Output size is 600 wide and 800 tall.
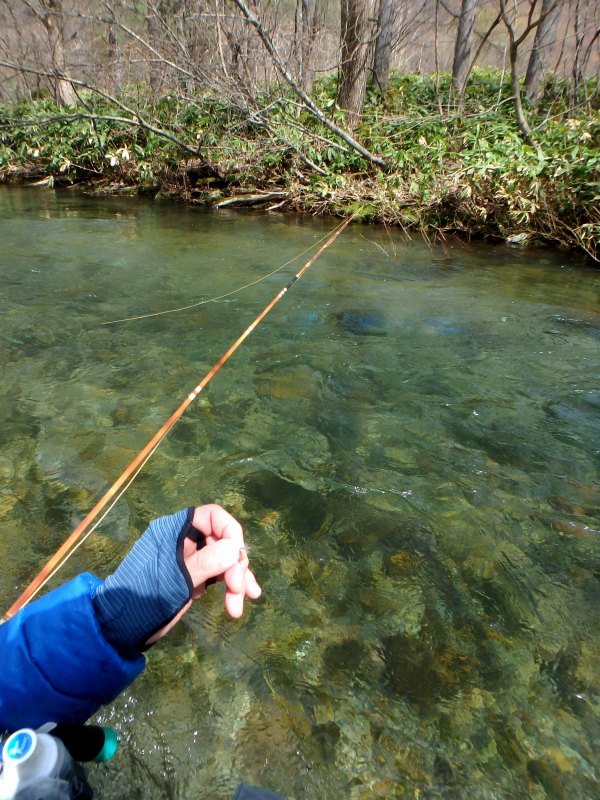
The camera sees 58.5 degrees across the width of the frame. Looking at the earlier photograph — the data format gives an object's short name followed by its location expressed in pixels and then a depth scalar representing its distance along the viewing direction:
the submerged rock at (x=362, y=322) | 4.35
